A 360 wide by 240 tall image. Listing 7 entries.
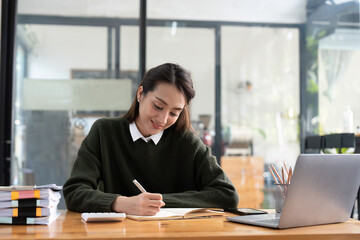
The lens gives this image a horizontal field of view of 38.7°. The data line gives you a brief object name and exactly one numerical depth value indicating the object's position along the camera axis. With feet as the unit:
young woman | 6.09
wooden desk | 3.69
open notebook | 4.68
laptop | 4.09
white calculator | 4.41
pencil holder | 4.62
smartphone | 5.17
